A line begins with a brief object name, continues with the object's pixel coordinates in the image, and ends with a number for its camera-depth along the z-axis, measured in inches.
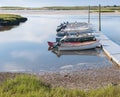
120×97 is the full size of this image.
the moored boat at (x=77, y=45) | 525.9
